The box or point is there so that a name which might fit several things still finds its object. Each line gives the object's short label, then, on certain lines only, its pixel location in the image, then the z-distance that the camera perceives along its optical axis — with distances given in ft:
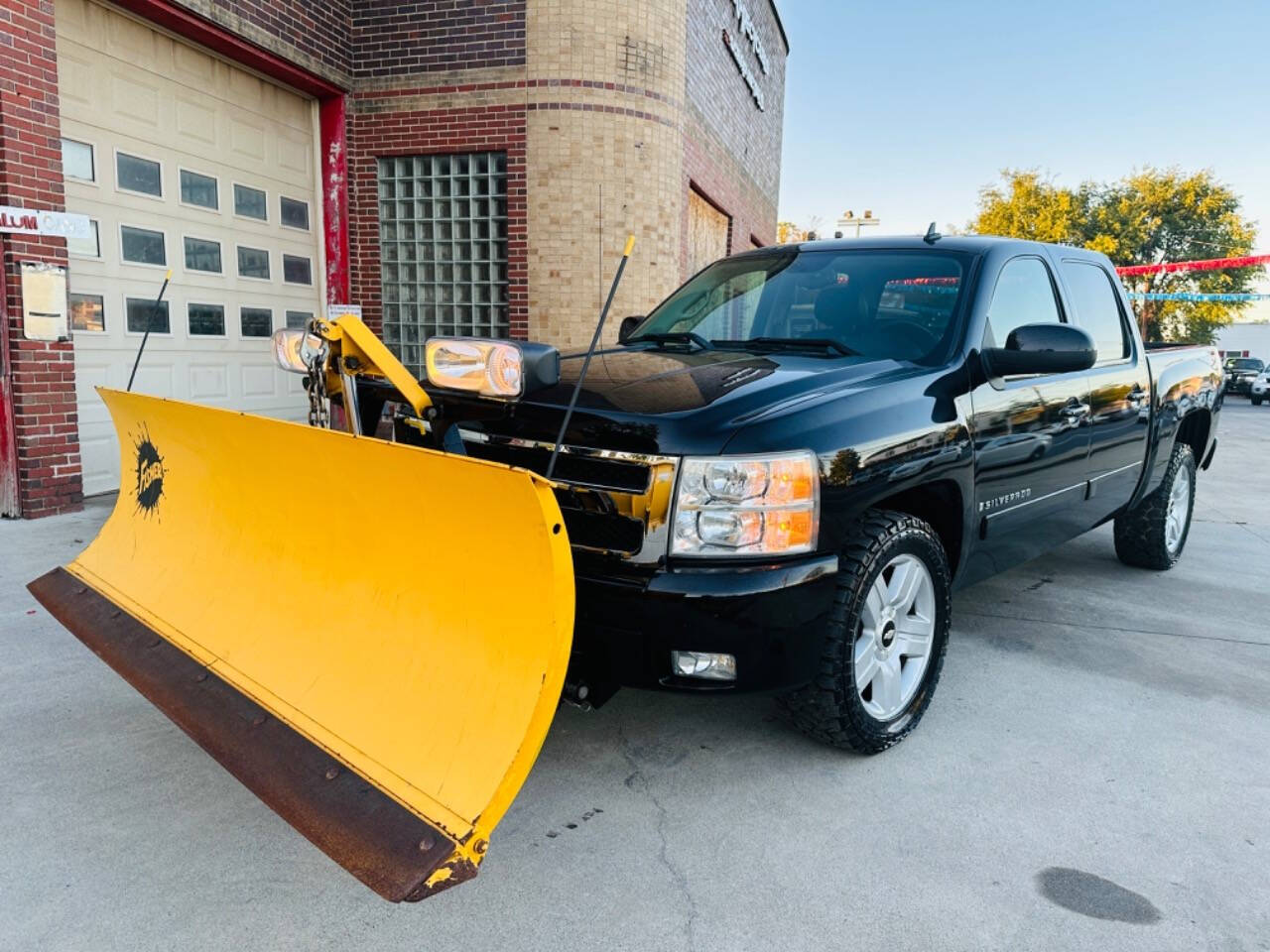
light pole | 89.09
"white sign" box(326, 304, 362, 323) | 31.32
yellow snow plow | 6.59
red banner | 84.28
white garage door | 22.40
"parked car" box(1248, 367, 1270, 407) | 109.91
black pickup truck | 8.43
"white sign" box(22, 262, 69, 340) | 20.01
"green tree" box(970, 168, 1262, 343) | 126.11
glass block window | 31.45
